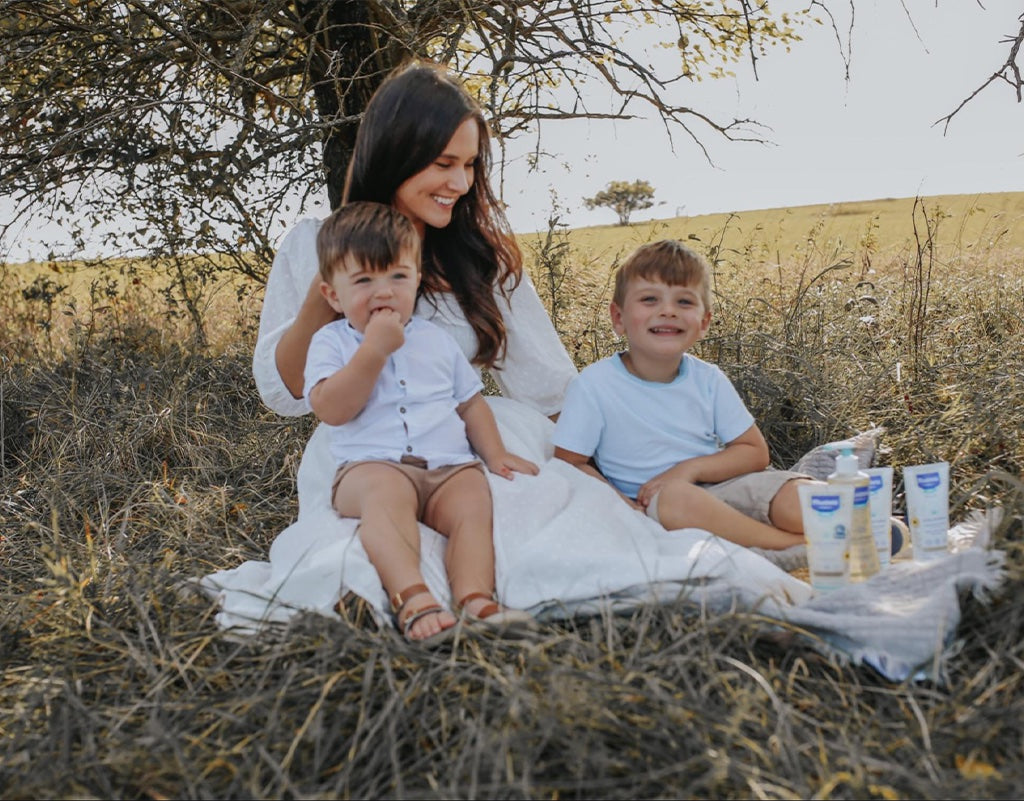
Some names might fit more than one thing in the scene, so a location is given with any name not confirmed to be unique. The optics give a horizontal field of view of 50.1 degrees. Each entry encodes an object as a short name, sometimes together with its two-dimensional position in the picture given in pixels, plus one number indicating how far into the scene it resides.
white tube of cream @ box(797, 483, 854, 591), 2.45
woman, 2.46
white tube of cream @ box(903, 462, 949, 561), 2.58
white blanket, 2.19
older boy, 2.99
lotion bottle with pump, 2.50
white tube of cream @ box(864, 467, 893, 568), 2.65
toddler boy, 2.56
